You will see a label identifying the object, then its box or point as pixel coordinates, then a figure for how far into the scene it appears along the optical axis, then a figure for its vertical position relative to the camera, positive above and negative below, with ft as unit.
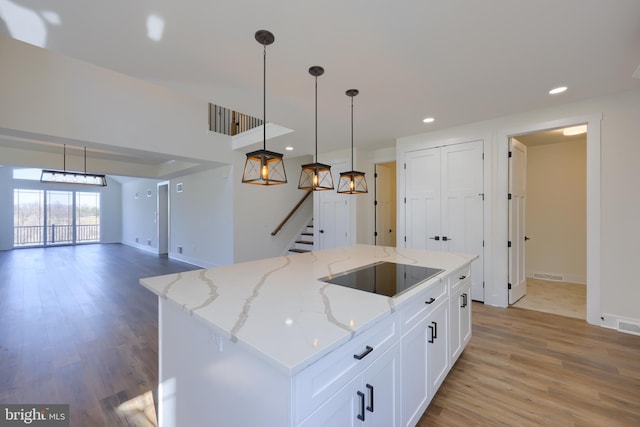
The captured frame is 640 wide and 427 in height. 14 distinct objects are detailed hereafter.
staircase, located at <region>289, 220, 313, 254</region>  21.16 -2.26
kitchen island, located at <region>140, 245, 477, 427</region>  2.95 -1.87
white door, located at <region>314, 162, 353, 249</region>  17.53 -0.26
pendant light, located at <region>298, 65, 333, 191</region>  7.80 +1.21
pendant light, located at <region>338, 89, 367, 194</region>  9.31 +1.17
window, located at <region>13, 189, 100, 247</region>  31.19 -0.40
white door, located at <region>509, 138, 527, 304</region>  12.05 -0.28
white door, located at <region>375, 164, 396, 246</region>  18.29 +0.57
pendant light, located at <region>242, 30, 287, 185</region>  6.19 +1.16
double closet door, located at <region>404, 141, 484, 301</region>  12.67 +0.62
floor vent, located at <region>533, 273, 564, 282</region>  16.52 -3.99
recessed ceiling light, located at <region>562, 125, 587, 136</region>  12.35 +3.83
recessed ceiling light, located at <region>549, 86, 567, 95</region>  9.19 +4.28
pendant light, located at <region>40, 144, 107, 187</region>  16.39 +2.33
